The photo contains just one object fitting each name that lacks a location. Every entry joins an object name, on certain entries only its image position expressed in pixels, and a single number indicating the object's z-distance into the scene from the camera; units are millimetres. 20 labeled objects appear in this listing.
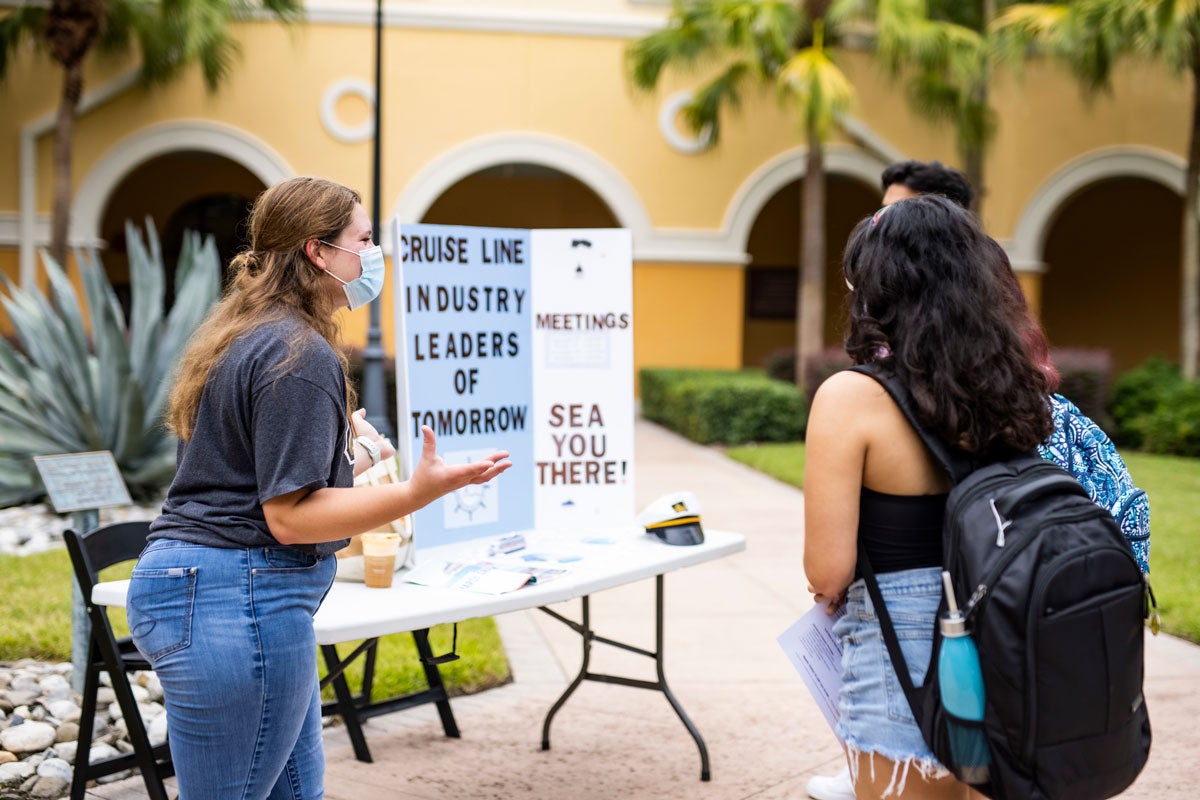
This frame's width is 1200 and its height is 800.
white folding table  2918
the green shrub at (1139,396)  13531
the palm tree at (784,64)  13688
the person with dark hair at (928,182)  3963
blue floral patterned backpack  2660
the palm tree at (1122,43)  12797
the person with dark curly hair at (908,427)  2096
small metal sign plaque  3930
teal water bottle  1966
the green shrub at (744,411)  13320
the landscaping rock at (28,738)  3829
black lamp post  11641
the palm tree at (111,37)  13891
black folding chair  3125
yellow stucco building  15797
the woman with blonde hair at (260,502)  2090
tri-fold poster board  3924
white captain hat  3906
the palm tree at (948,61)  14055
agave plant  7930
